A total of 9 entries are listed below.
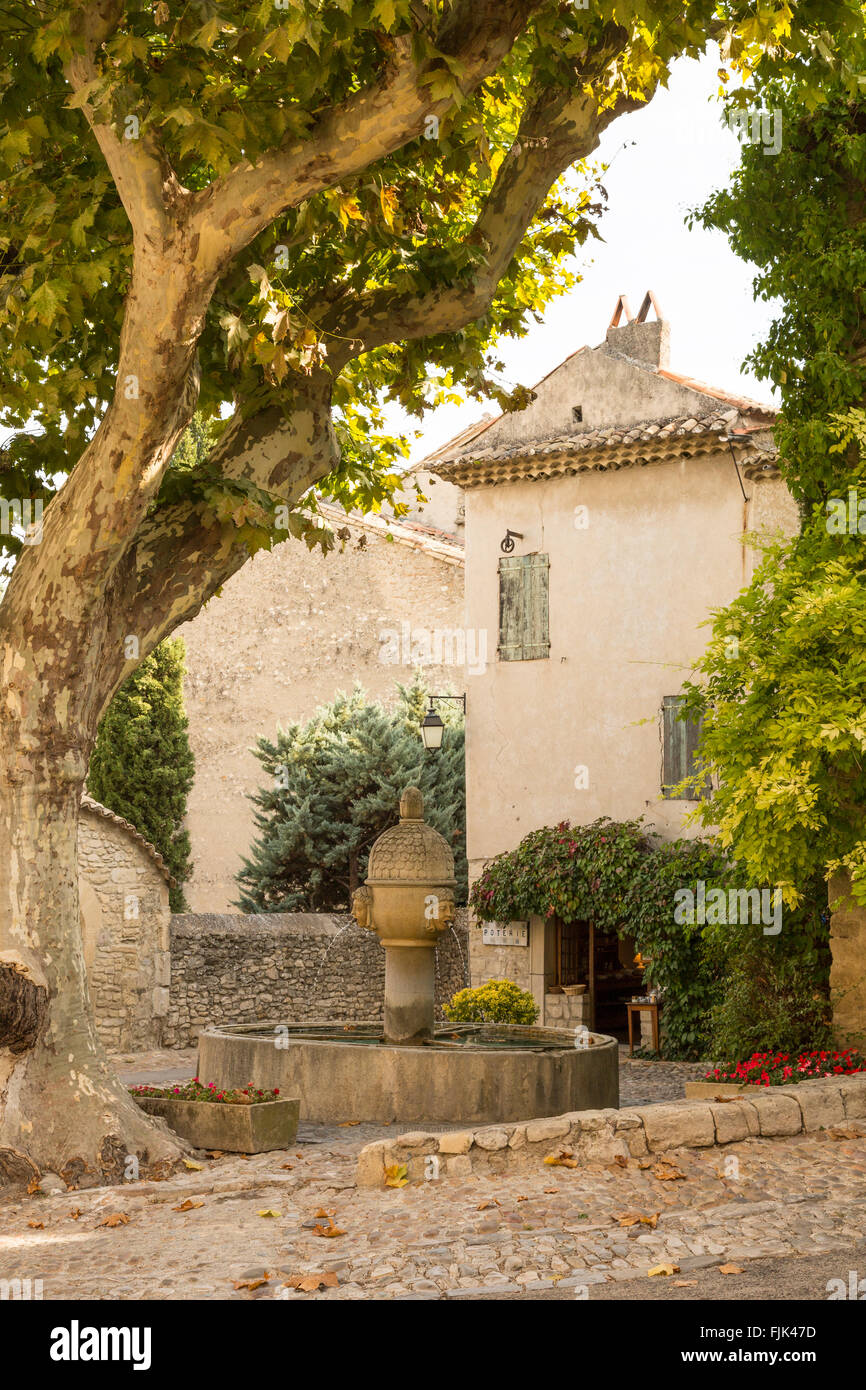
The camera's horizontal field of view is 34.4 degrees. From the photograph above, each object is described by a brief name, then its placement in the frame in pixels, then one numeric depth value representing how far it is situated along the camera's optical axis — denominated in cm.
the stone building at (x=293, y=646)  2412
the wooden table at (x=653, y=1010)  1666
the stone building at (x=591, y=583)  1752
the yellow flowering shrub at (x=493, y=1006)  1498
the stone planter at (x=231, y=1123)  904
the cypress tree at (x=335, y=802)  2162
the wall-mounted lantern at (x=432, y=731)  1418
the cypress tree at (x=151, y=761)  2002
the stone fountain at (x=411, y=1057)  1000
